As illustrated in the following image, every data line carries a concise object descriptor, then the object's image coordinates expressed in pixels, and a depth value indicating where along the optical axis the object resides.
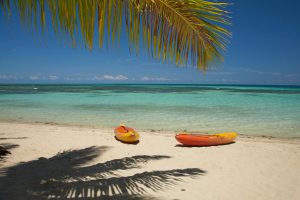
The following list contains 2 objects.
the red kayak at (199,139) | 6.71
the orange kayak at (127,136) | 7.04
